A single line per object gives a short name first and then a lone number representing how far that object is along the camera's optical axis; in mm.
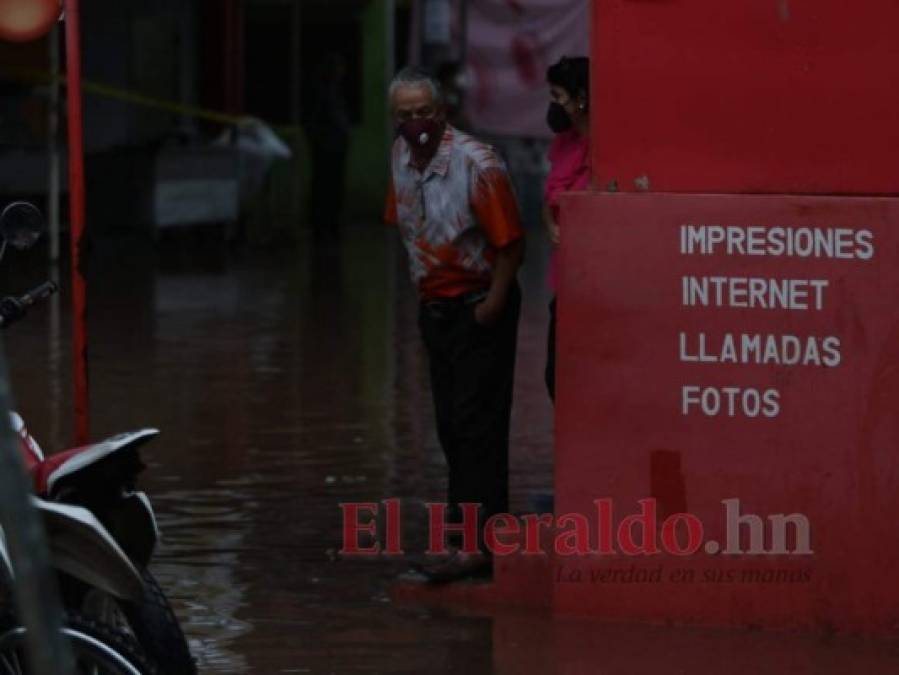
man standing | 14583
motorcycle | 10357
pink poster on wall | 50463
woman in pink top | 14861
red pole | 13735
